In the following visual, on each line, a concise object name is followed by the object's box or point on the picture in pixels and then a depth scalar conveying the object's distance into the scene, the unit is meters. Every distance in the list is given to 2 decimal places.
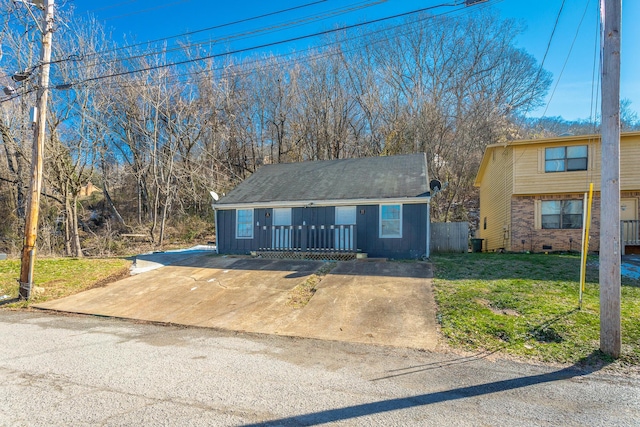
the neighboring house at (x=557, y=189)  13.02
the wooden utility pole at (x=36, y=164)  8.35
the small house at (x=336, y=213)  11.58
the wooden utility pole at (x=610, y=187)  4.36
